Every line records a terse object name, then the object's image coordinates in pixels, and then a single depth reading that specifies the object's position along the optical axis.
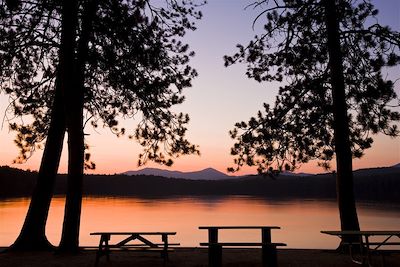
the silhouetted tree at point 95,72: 11.19
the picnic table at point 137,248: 8.45
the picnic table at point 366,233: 7.61
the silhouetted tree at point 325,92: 11.19
